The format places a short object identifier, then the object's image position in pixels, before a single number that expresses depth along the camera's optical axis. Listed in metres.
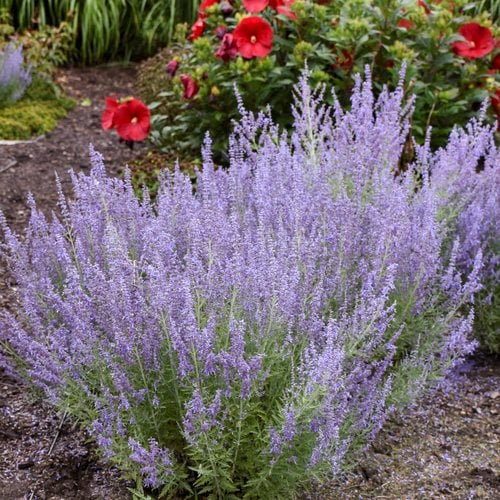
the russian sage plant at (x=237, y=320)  1.95
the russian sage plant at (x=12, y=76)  6.01
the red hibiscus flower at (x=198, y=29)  4.94
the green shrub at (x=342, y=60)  4.39
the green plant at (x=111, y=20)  8.12
